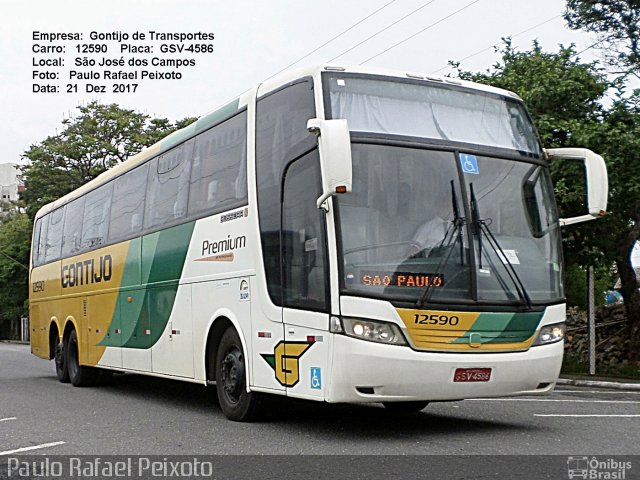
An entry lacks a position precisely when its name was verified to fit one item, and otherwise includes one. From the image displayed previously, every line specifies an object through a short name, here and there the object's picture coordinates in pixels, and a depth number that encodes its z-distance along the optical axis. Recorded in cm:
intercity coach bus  833
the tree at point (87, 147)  4831
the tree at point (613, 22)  1878
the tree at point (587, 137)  1703
